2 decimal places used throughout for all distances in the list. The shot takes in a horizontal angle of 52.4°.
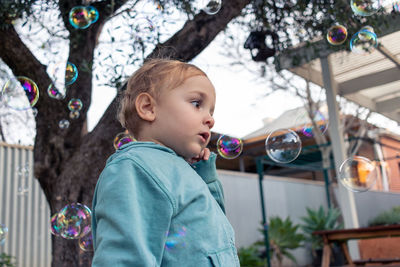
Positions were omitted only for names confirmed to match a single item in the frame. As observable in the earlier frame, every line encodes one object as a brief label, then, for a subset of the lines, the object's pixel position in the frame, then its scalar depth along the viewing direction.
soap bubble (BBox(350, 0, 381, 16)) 3.44
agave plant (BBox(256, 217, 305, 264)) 9.07
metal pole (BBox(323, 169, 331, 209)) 10.42
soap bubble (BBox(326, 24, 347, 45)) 3.65
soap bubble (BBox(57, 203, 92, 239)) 2.46
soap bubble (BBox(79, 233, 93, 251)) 2.73
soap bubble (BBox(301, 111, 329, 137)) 3.58
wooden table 4.36
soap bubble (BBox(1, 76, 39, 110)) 3.01
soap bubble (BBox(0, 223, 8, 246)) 3.32
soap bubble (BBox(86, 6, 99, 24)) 3.17
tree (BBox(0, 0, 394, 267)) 2.97
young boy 0.92
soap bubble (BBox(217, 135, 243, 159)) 2.78
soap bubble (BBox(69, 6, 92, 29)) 3.12
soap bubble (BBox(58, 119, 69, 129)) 3.19
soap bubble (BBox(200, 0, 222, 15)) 3.01
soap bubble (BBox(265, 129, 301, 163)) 2.99
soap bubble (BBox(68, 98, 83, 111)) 3.22
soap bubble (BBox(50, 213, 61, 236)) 2.56
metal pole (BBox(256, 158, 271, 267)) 7.02
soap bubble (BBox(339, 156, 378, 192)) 3.58
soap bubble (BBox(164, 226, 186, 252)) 0.97
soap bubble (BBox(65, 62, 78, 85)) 3.02
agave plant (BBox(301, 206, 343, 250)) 9.45
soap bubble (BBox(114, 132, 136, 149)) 2.61
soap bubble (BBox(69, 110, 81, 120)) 3.23
